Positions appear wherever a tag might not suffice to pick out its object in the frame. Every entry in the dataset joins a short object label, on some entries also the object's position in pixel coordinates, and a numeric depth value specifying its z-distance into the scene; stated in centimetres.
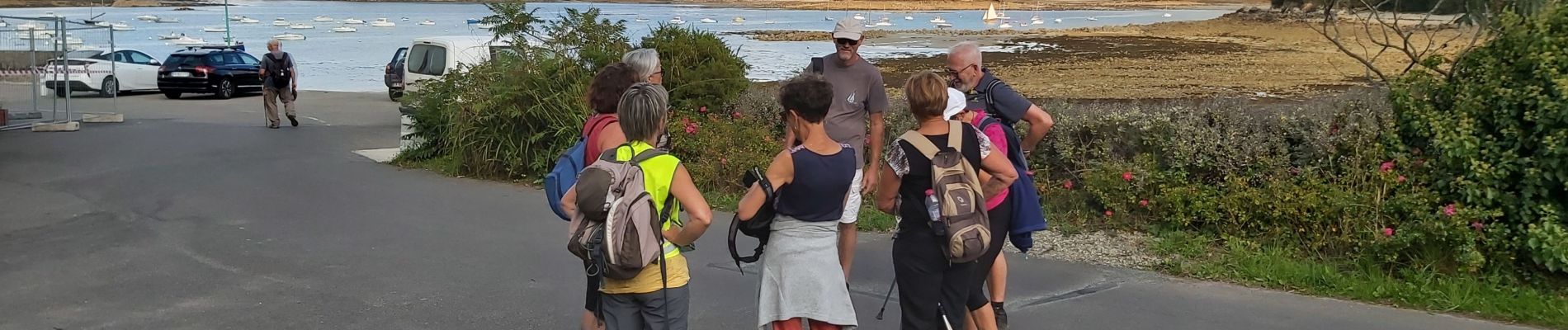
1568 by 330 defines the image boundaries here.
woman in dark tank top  444
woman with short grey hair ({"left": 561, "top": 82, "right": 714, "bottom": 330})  433
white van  2030
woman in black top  470
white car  2544
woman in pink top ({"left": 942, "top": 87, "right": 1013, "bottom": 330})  508
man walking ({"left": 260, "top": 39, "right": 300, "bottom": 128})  1817
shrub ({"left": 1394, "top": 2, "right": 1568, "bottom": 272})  647
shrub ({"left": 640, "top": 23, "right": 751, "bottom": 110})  1155
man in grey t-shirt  659
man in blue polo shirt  552
